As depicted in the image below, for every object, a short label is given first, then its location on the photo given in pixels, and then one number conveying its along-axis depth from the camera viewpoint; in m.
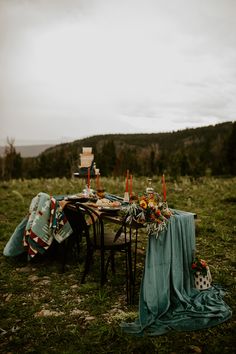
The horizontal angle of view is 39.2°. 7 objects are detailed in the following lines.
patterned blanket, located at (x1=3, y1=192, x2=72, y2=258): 5.32
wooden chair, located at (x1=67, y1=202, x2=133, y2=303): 4.32
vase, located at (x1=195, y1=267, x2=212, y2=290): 4.20
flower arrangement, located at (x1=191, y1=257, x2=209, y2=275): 4.14
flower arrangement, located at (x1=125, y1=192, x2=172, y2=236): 3.78
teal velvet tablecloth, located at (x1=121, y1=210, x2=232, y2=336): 3.55
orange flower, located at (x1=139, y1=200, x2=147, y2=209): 3.81
